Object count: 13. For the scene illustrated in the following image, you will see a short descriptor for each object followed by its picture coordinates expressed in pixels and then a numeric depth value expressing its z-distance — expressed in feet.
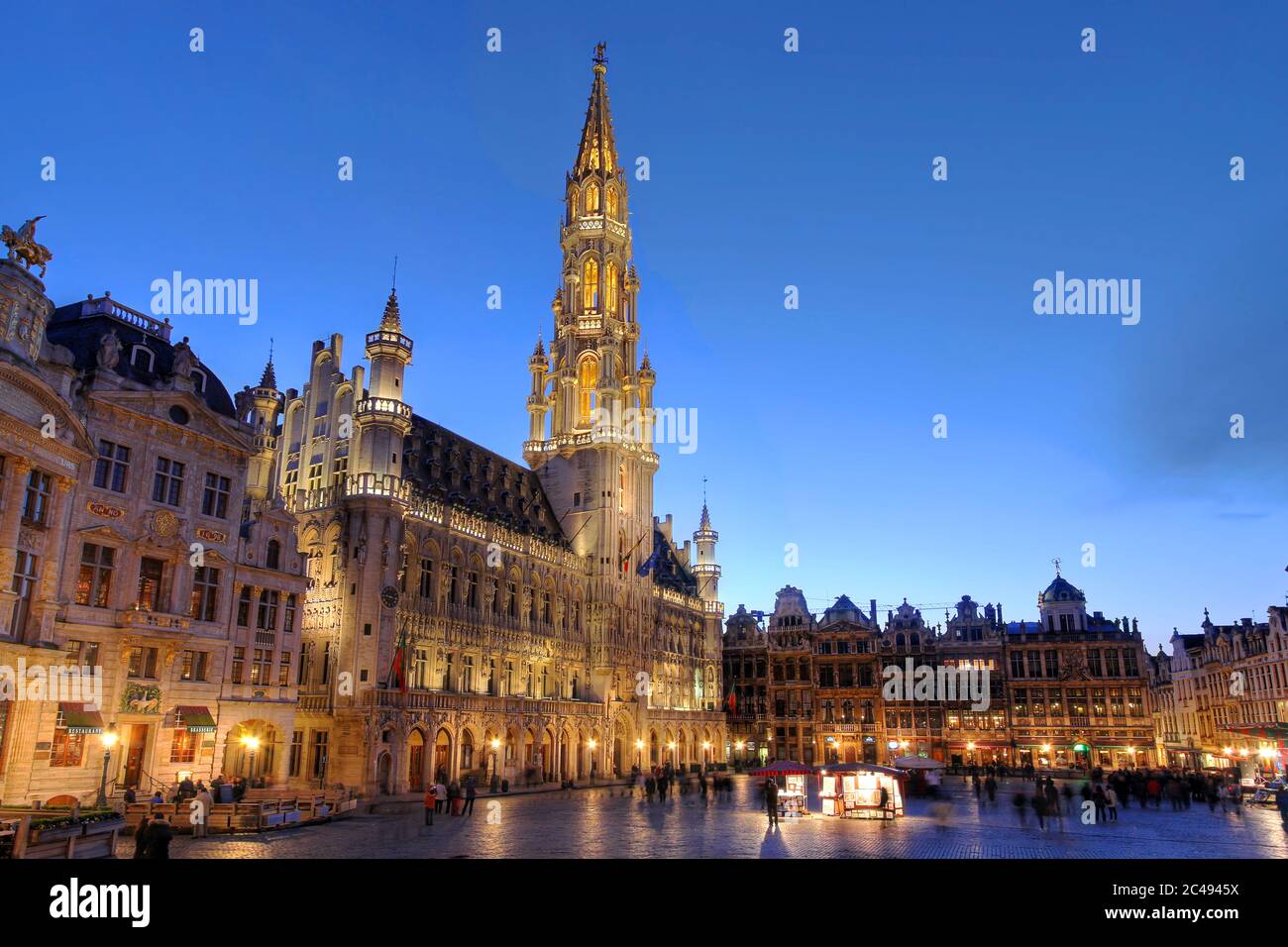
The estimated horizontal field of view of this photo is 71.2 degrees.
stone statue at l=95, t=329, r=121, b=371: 109.50
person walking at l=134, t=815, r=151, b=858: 55.88
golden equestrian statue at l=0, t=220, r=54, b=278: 96.32
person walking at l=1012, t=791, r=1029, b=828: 103.76
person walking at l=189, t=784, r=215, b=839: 88.99
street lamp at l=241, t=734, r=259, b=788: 127.54
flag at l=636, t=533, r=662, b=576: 239.09
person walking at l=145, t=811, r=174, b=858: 53.57
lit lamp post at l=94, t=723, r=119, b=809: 99.96
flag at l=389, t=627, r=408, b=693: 159.33
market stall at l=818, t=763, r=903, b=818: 116.78
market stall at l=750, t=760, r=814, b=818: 120.67
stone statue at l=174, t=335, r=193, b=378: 118.01
